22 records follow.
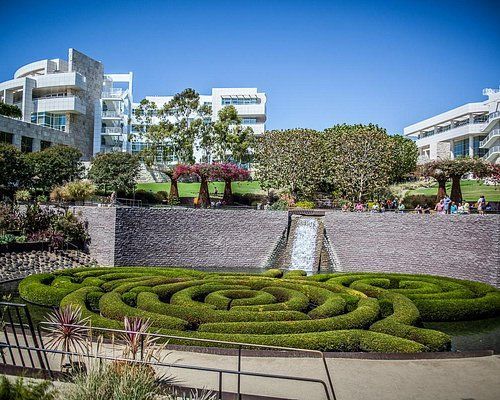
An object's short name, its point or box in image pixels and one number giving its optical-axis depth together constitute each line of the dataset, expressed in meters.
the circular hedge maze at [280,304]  13.43
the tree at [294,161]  48.66
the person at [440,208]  33.29
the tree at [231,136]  61.09
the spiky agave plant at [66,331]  9.85
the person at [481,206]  29.47
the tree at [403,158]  59.91
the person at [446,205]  31.98
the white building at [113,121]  74.00
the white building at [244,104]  75.31
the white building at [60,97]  68.12
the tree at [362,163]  46.41
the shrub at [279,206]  41.50
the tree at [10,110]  62.02
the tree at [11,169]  42.53
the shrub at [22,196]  39.91
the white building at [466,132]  62.25
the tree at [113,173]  51.25
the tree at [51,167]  48.68
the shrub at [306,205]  43.59
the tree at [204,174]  43.84
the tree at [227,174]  45.44
